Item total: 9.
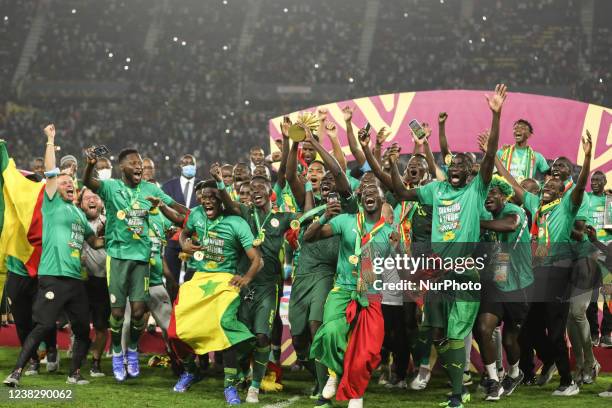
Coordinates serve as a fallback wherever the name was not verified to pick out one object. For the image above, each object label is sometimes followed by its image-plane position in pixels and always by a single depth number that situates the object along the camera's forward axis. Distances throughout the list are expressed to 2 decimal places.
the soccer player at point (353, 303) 13.08
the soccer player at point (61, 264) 15.55
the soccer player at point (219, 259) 14.65
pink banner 23.06
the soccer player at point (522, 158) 19.97
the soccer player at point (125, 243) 16.55
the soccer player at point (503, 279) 14.50
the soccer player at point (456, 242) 13.73
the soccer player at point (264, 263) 14.95
